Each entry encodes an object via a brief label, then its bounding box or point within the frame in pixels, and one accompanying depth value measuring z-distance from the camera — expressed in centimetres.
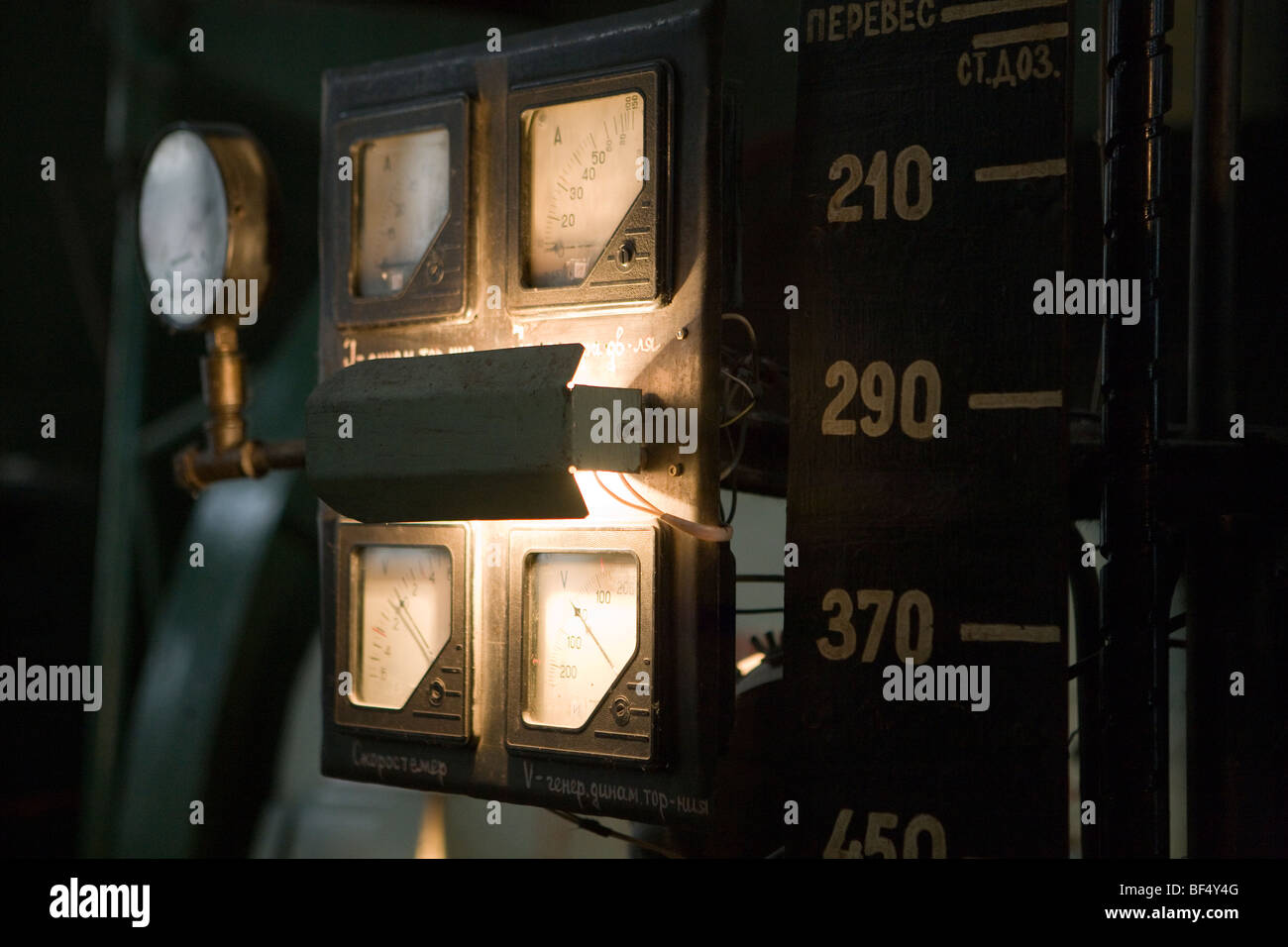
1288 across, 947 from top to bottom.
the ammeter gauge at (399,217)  149
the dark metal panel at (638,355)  142
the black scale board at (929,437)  137
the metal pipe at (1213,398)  146
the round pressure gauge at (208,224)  157
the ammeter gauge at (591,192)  143
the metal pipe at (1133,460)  138
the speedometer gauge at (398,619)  150
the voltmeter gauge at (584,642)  142
